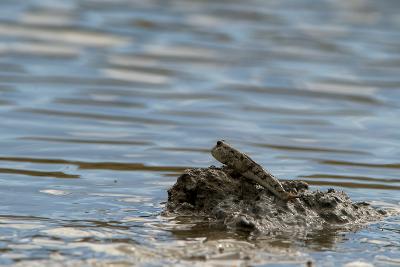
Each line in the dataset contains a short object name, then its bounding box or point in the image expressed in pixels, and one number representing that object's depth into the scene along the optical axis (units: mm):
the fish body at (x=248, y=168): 11352
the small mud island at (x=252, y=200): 11211
